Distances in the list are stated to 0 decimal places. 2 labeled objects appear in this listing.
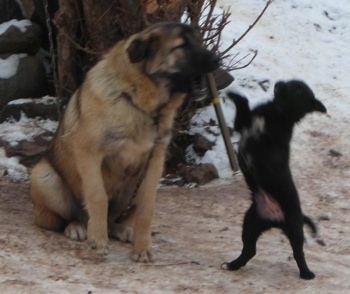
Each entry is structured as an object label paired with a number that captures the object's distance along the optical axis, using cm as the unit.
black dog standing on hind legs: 975
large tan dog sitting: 1034
